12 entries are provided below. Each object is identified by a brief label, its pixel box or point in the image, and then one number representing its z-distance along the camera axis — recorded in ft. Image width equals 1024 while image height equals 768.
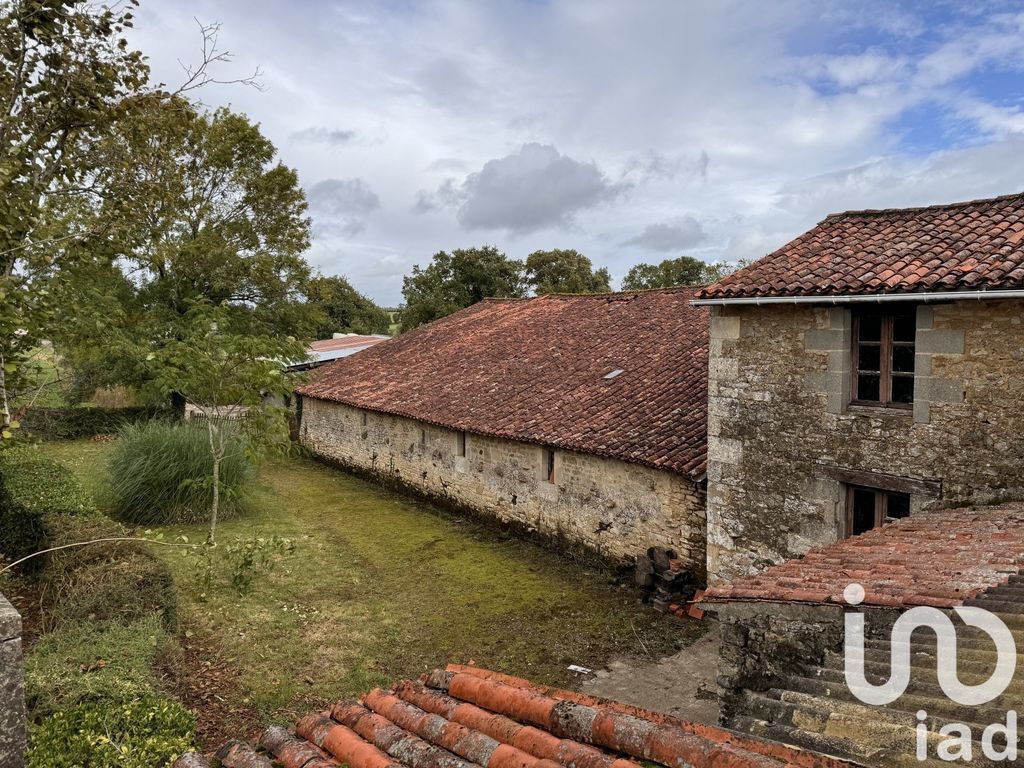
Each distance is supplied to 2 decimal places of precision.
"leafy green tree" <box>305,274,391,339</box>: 166.61
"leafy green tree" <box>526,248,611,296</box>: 125.70
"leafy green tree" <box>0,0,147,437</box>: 21.42
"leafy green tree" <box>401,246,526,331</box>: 119.65
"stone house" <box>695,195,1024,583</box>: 22.90
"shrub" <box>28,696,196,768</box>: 14.80
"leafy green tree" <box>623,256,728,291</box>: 136.56
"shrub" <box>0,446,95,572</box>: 30.63
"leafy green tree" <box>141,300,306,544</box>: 36.09
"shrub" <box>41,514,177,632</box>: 23.27
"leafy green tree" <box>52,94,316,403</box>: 68.13
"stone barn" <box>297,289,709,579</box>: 35.58
